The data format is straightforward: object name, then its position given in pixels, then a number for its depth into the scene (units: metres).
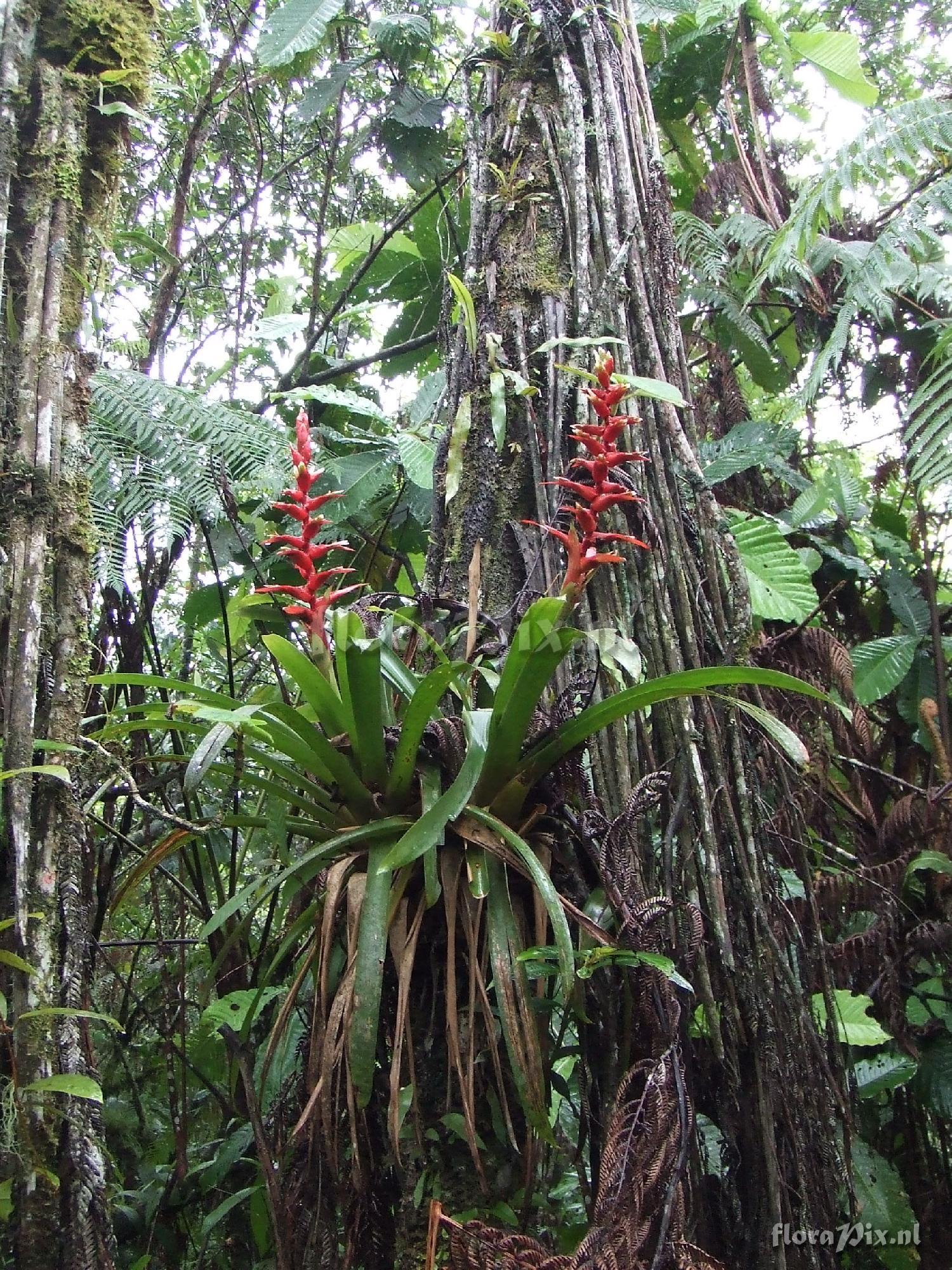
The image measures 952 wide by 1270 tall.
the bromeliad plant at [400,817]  1.11
